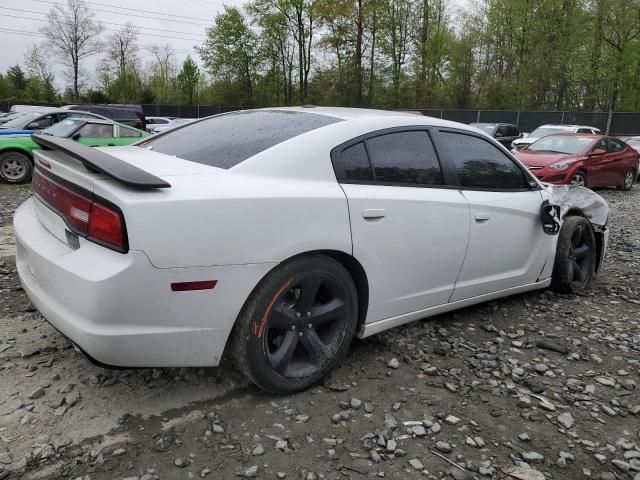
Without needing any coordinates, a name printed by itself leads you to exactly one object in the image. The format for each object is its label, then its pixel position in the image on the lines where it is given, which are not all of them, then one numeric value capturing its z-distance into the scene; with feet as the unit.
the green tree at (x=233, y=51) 155.84
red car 37.22
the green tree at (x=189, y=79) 174.40
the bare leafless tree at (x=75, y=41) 148.77
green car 33.55
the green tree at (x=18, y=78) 175.94
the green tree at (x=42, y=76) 162.09
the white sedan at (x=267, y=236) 7.48
